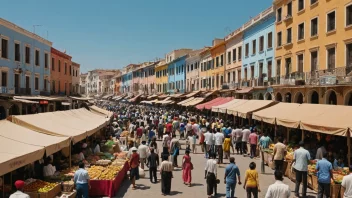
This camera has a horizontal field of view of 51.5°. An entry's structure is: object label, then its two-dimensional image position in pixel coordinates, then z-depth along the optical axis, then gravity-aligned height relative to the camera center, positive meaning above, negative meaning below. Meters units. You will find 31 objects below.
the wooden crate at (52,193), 9.71 -2.67
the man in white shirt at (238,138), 19.34 -2.29
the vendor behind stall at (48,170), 11.87 -2.43
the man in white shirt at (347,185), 8.81 -2.17
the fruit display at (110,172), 11.76 -2.61
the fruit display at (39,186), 9.97 -2.55
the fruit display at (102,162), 14.00 -2.60
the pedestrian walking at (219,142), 16.78 -2.16
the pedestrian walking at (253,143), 17.91 -2.37
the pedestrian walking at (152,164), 13.11 -2.49
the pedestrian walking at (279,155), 13.59 -2.23
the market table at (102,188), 11.38 -2.89
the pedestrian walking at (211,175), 10.97 -2.46
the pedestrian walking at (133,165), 12.67 -2.50
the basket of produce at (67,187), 10.71 -2.69
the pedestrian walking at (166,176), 11.69 -2.62
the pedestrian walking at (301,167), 11.09 -2.18
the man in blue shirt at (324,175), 10.09 -2.23
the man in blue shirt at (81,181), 10.21 -2.42
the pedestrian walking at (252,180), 9.59 -2.23
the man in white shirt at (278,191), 7.38 -1.93
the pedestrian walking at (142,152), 15.00 -2.33
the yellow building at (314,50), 21.25 +3.09
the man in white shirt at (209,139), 17.34 -2.10
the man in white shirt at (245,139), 19.08 -2.30
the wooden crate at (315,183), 11.78 -2.86
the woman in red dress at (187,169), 12.55 -2.58
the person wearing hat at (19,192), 7.48 -2.00
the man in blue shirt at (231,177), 10.16 -2.29
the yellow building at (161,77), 72.94 +3.93
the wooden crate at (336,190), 10.47 -2.72
